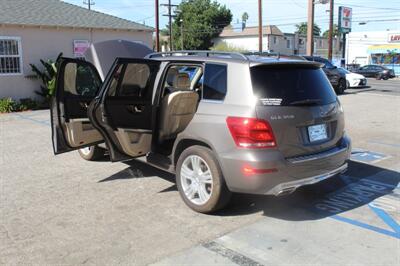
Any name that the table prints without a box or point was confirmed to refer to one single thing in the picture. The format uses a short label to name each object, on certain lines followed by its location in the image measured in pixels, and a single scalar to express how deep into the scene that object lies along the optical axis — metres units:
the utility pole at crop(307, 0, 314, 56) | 23.73
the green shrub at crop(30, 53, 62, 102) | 16.12
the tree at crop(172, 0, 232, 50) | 65.12
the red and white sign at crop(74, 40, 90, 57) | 17.72
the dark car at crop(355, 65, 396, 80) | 39.75
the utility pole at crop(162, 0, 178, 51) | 53.59
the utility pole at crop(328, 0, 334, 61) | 26.73
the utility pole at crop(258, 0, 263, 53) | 30.88
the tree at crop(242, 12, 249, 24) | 110.03
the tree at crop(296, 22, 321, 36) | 115.71
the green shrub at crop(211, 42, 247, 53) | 62.92
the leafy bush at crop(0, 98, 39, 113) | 14.94
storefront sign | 55.69
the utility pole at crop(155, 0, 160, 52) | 30.19
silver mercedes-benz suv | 4.32
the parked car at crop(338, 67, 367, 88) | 24.05
